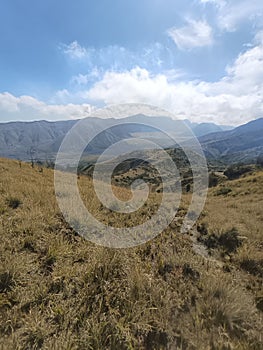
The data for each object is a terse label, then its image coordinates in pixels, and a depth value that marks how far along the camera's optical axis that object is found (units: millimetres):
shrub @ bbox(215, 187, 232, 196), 26328
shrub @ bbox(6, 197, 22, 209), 6758
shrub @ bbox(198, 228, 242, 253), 6260
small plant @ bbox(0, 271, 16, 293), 3598
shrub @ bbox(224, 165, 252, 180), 51566
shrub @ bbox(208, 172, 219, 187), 46269
